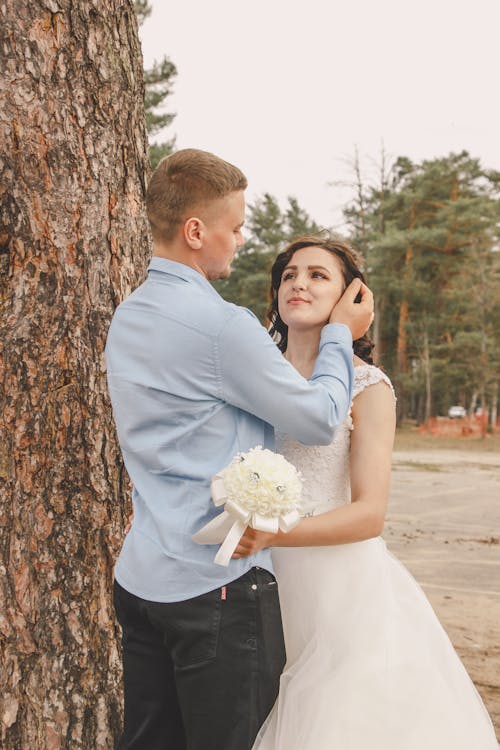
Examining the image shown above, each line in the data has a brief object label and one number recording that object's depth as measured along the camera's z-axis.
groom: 1.89
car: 53.09
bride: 2.21
